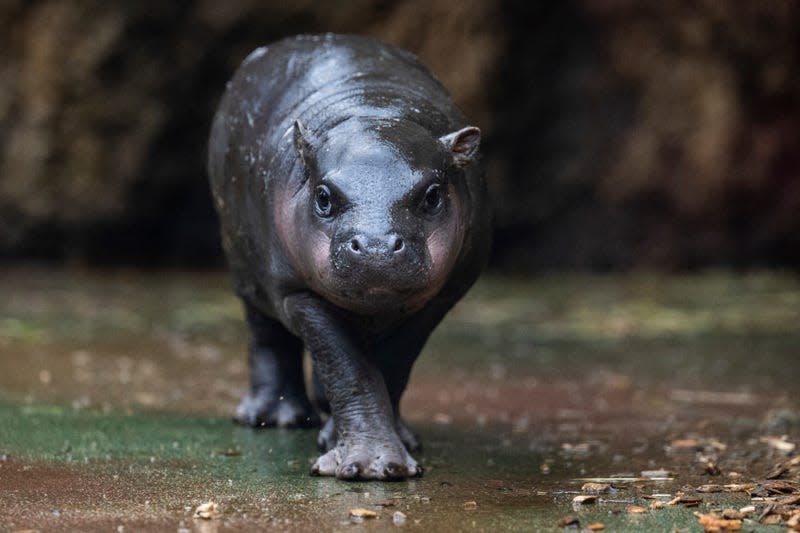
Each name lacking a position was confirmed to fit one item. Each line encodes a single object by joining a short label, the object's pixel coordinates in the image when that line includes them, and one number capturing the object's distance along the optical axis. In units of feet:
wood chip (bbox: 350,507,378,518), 25.43
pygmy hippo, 29.01
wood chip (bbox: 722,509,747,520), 25.25
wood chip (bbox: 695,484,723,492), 28.43
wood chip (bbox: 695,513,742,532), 24.40
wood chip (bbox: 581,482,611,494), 28.43
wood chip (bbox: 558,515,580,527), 24.90
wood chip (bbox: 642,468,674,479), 30.30
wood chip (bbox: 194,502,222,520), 25.13
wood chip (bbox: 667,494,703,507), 26.83
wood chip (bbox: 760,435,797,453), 33.96
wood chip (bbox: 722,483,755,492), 28.12
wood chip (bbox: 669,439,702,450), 34.55
